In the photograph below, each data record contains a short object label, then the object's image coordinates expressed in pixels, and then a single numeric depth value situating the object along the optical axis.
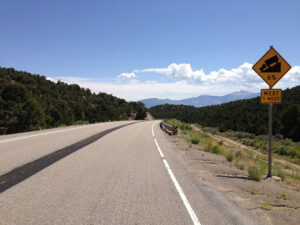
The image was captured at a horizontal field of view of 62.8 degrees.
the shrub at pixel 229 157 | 11.19
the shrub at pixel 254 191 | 6.09
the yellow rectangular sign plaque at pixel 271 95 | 7.74
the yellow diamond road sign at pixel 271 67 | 7.80
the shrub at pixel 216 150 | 13.44
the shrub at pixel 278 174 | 8.29
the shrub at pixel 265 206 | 5.06
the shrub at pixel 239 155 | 13.21
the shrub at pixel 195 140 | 17.65
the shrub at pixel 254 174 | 7.43
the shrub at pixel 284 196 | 5.86
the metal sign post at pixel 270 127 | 7.83
